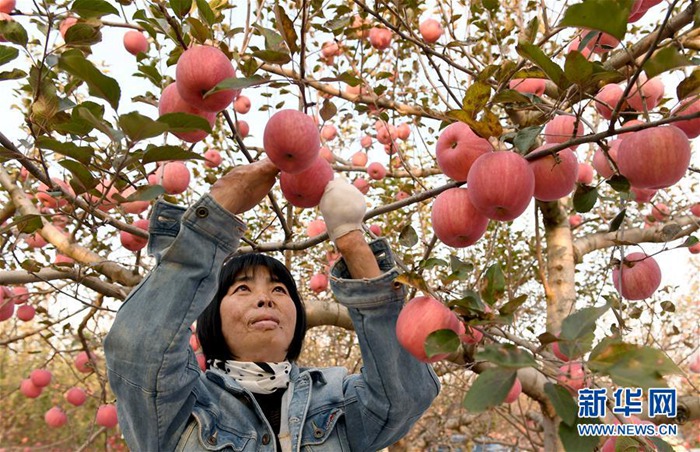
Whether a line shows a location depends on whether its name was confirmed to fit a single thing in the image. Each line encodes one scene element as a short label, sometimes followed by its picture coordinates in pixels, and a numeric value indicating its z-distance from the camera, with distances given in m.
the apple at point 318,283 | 3.35
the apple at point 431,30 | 3.00
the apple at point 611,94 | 1.49
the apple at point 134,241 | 2.26
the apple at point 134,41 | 2.61
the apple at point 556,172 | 1.12
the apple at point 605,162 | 1.32
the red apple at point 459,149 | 1.17
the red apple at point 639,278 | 1.75
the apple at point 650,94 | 1.31
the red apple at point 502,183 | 1.01
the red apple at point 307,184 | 1.24
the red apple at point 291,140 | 1.12
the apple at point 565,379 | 0.73
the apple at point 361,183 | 3.17
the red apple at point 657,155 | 1.03
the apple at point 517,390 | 2.26
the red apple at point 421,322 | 1.01
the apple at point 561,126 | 1.36
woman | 1.15
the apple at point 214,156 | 3.18
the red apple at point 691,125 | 1.10
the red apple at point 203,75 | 1.06
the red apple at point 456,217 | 1.18
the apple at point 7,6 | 2.08
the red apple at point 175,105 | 1.15
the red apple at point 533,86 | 1.90
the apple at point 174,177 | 2.11
